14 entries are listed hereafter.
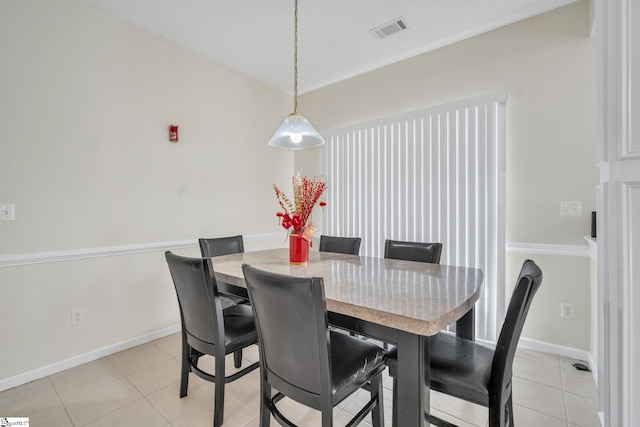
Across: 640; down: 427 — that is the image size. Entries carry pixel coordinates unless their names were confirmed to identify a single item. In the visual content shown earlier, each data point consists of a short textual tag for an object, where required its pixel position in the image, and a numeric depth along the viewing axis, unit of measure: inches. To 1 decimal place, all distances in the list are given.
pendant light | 83.2
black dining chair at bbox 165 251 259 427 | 59.0
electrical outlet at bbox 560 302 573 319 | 91.8
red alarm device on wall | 112.5
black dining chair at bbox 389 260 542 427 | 41.8
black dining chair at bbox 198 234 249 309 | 90.0
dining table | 39.5
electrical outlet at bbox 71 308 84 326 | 89.3
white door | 34.4
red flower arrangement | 72.6
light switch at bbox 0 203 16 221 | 77.0
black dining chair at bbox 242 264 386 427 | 41.1
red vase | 75.1
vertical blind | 102.6
